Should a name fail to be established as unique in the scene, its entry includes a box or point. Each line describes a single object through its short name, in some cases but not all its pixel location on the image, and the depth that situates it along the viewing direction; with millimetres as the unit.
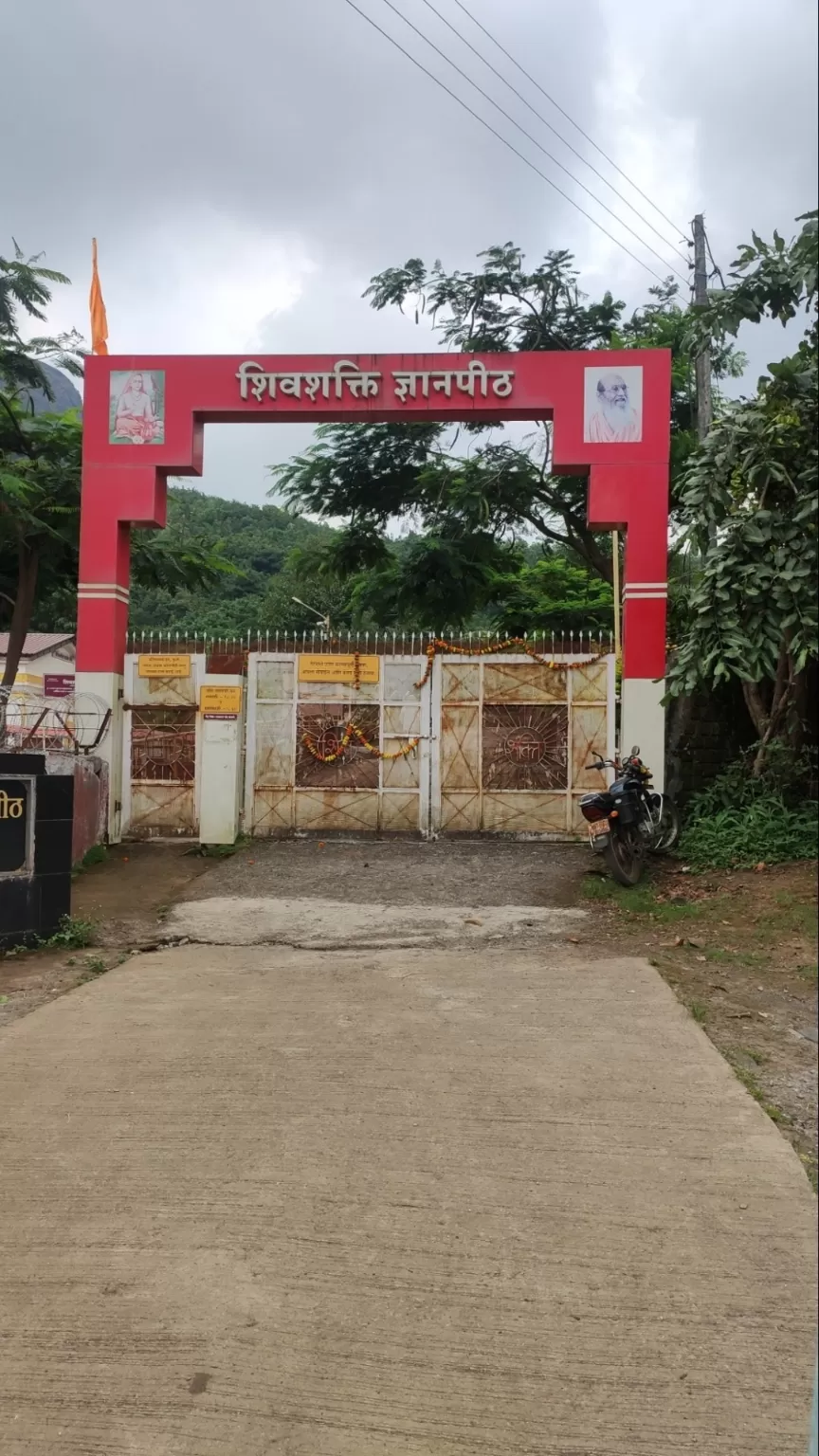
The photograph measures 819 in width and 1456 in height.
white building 8156
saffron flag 8000
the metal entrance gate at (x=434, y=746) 9492
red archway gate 8961
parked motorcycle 5766
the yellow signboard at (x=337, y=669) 9719
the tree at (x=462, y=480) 12180
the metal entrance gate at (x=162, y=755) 9766
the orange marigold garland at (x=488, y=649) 9516
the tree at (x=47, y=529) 10695
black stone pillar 5820
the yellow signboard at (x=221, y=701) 9680
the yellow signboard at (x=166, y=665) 9766
